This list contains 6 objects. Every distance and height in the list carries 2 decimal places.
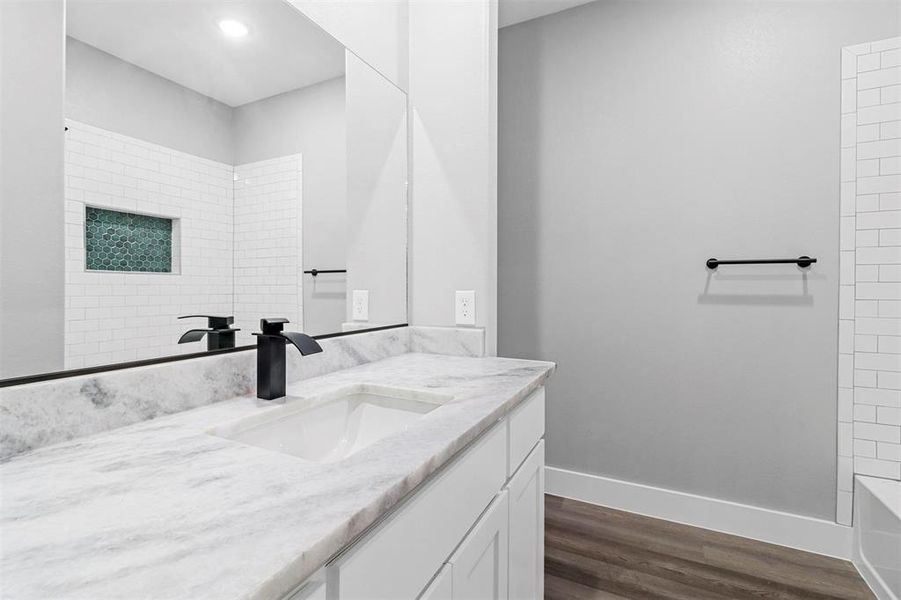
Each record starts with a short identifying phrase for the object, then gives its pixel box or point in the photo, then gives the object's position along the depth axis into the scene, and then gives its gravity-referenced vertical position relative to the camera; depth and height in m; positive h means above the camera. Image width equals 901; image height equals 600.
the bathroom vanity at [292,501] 0.38 -0.24
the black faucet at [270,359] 0.92 -0.15
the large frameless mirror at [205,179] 0.75 +0.25
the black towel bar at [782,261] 1.74 +0.14
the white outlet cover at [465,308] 1.55 -0.05
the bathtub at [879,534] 1.44 -0.86
